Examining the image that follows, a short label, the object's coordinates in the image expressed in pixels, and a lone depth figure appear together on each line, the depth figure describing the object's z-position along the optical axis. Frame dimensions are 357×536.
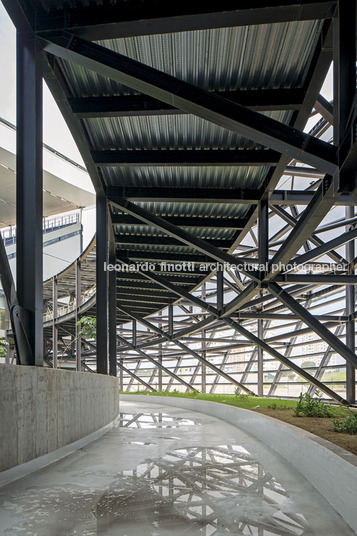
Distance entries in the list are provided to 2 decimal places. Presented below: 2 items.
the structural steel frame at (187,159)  6.91
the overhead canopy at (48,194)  42.81
